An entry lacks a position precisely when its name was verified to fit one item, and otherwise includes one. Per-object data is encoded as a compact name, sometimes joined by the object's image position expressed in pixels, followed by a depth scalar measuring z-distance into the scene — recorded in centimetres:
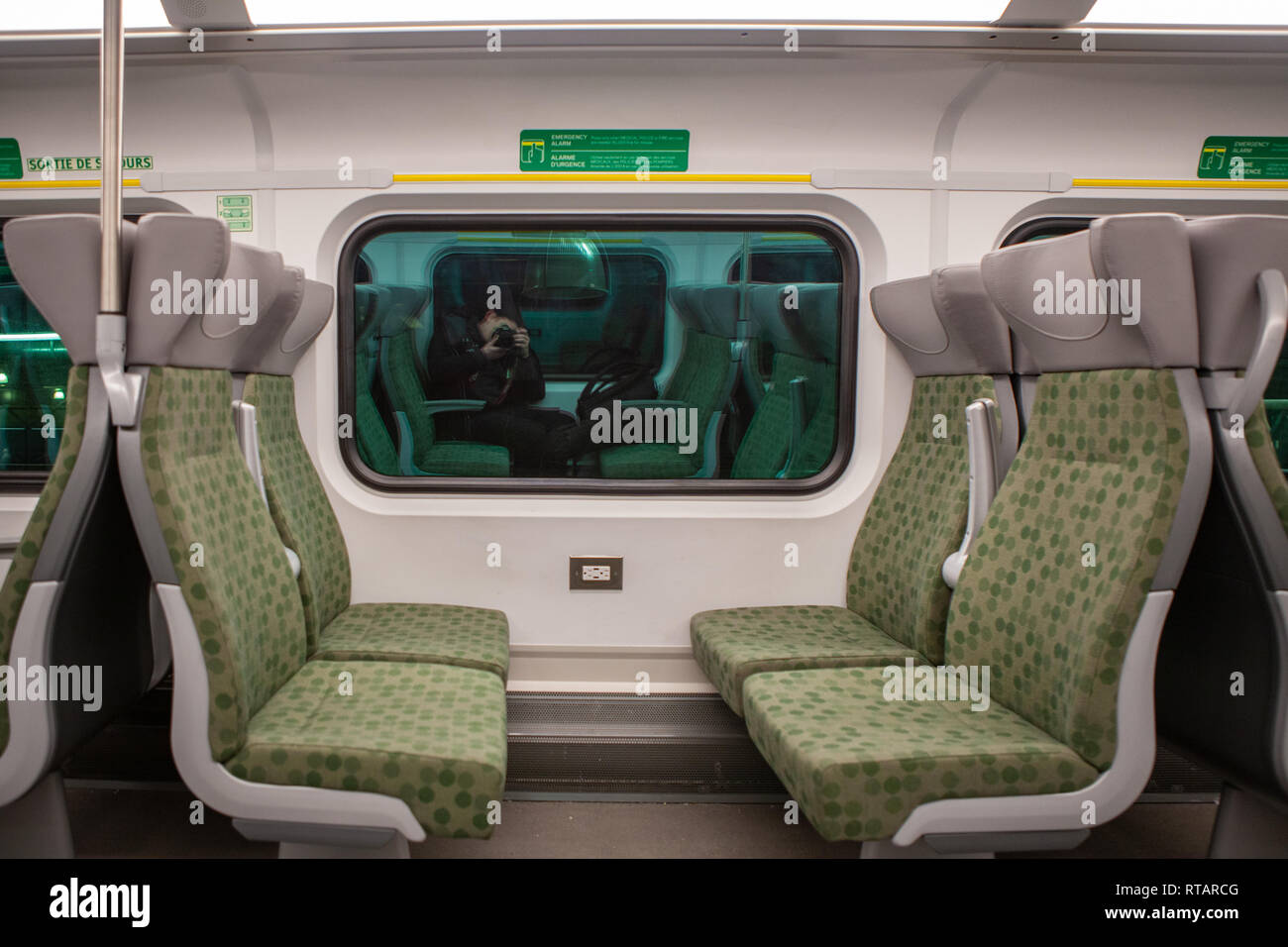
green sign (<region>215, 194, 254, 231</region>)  293
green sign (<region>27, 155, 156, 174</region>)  297
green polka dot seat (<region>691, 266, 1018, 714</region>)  249
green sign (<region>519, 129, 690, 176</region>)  288
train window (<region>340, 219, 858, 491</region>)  308
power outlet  299
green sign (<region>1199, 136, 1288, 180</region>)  294
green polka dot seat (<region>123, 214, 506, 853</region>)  168
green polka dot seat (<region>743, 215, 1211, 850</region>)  170
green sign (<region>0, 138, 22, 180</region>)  299
